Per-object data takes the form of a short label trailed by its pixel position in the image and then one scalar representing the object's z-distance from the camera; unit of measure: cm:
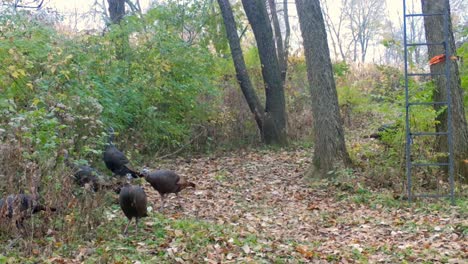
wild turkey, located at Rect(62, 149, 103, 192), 723
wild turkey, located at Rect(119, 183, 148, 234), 640
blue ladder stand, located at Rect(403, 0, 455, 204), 903
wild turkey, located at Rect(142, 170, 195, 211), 789
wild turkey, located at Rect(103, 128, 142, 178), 866
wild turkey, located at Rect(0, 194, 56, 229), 561
